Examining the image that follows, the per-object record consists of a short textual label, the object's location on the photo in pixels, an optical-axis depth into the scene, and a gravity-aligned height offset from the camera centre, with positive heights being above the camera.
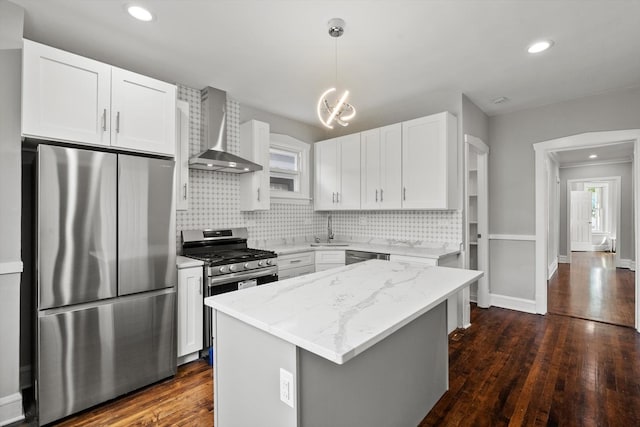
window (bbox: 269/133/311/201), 4.17 +0.67
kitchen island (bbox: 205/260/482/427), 1.15 -0.60
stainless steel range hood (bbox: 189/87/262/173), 3.22 +0.89
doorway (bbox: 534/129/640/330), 3.81 +0.14
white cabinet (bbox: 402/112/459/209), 3.35 +0.59
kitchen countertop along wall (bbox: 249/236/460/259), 3.47 -0.40
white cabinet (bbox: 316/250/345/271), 4.02 -0.57
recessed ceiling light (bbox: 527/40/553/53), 2.48 +1.39
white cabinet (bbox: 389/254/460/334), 3.33 -0.93
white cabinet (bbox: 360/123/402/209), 3.75 +0.60
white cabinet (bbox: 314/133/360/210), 4.20 +0.59
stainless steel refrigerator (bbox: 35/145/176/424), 1.94 -0.43
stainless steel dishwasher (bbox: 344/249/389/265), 3.64 -0.50
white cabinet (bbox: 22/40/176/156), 1.94 +0.79
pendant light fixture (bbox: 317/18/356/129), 2.01 +0.73
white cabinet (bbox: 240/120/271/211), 3.62 +0.59
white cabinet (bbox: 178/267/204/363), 2.63 -0.83
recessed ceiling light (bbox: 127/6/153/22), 2.05 +1.37
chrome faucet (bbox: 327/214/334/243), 4.86 -0.22
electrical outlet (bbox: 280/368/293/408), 1.15 -0.65
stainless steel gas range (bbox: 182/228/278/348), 2.79 -0.44
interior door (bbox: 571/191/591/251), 8.80 -0.14
